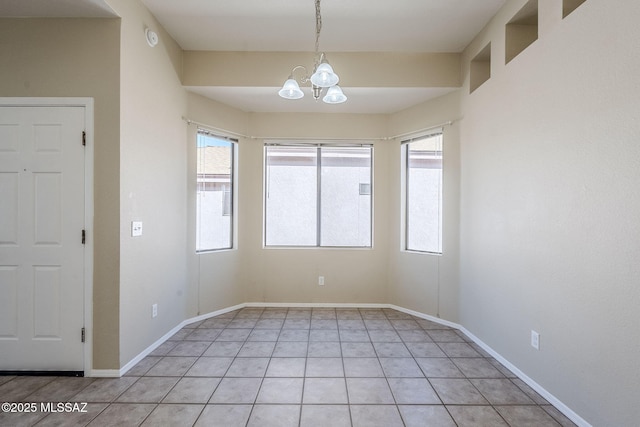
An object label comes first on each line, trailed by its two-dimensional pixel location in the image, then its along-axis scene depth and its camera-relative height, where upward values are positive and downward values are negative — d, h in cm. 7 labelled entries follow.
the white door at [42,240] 240 -24
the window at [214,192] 375 +25
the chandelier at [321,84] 209 +95
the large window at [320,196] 432 +22
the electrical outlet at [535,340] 223 -94
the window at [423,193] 379 +25
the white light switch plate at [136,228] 257 -15
